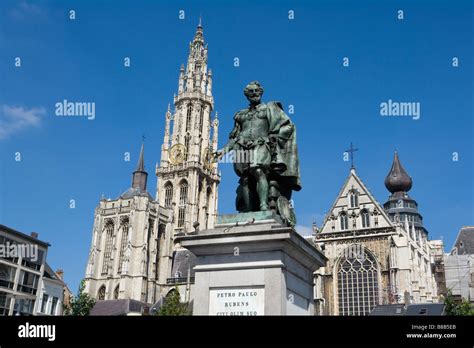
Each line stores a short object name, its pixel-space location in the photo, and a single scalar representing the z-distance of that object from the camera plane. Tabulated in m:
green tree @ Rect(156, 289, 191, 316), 37.69
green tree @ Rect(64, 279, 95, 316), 47.19
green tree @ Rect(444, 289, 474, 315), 30.75
